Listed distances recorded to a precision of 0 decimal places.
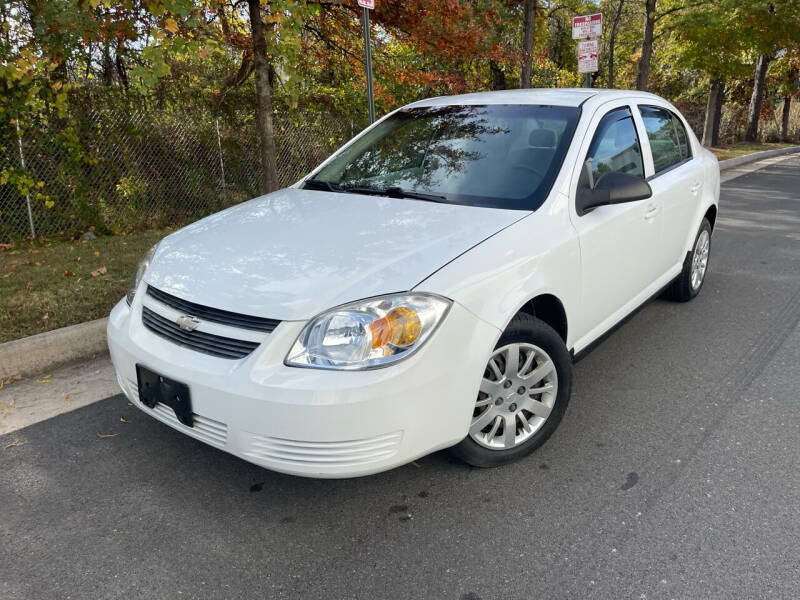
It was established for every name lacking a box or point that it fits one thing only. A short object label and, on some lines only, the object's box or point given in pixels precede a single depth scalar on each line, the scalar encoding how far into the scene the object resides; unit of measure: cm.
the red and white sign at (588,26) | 1074
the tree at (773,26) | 1792
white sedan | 241
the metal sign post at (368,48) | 615
